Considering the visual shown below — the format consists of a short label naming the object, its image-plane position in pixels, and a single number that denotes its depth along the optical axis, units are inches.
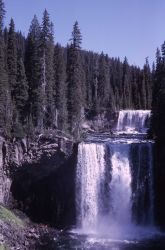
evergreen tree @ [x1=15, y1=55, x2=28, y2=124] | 2491.4
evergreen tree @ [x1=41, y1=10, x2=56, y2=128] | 2573.8
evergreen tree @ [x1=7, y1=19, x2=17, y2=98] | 2551.7
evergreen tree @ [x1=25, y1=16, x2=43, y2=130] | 2455.7
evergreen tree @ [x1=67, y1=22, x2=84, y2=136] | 2623.0
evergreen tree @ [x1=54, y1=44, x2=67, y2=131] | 2529.3
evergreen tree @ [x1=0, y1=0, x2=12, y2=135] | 2198.6
